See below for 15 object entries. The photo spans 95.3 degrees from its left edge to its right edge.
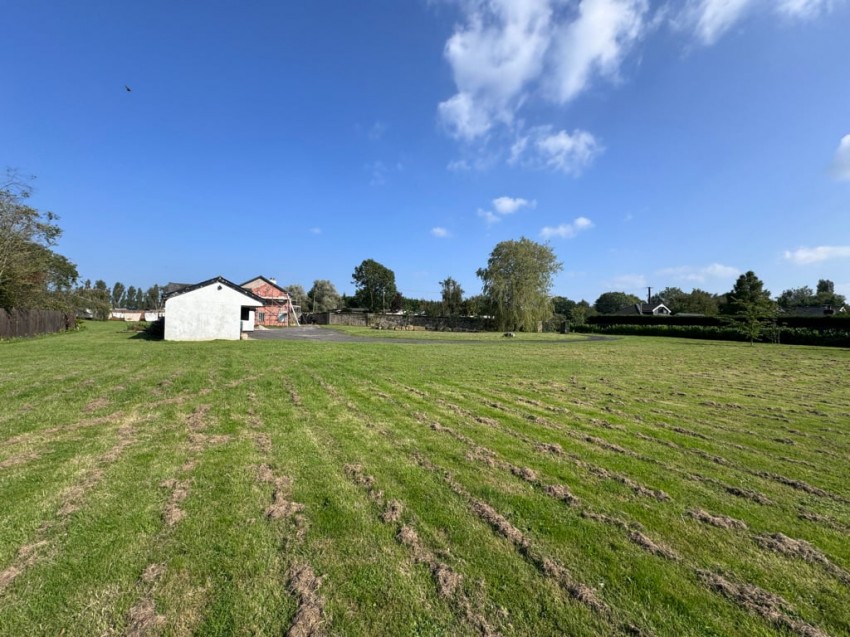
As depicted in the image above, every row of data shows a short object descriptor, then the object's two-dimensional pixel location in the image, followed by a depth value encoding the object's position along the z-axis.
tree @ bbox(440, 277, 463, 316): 66.56
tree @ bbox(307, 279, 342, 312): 79.38
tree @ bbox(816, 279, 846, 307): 68.91
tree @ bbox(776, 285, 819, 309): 76.94
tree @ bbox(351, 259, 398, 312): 79.25
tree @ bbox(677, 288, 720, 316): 63.47
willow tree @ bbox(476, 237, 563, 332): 45.41
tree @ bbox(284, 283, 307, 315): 78.34
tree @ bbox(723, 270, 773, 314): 50.66
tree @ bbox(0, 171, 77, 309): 23.81
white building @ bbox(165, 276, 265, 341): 22.03
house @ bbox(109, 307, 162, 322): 68.28
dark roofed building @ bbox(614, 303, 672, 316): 59.39
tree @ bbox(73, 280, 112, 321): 41.56
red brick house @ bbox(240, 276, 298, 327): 48.81
